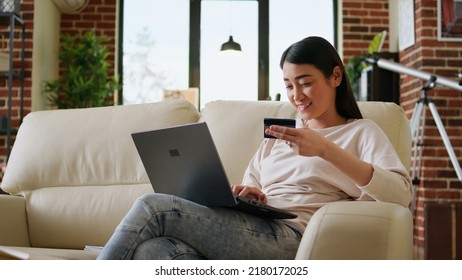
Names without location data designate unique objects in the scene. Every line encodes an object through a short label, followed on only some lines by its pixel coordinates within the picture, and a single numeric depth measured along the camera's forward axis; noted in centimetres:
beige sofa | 214
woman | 143
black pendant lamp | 554
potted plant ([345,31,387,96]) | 505
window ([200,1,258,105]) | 596
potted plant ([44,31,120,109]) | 510
